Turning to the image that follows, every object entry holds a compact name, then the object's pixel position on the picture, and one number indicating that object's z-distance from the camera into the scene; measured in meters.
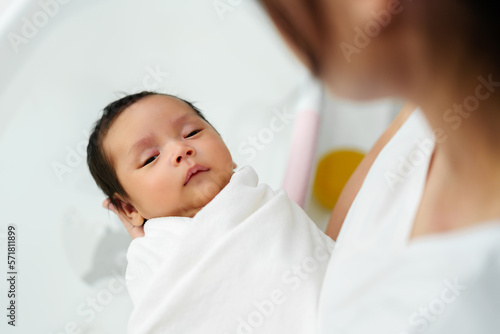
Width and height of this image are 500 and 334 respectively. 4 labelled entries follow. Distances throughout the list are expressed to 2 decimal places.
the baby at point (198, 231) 0.47
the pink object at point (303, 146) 0.79
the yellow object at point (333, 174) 0.83
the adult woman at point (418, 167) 0.23
